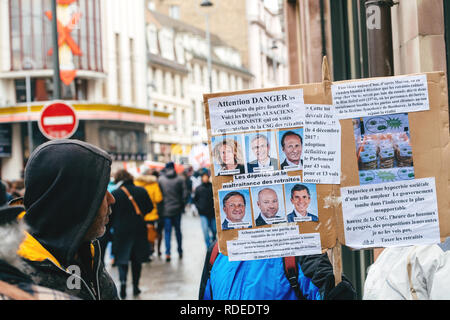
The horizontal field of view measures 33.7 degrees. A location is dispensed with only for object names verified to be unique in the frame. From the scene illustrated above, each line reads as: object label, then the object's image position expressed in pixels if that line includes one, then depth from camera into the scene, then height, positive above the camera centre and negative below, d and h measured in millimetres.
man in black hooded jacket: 2496 -26
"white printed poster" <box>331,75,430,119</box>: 2967 +326
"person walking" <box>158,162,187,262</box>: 15195 -256
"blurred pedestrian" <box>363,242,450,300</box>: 2545 -352
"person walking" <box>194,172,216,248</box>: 14898 -390
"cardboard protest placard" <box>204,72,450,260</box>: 2973 +65
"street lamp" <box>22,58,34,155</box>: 46312 +7981
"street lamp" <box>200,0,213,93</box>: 35969 +8956
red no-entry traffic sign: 12586 +1223
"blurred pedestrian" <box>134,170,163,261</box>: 14273 -58
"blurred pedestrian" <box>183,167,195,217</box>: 33031 +56
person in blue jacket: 3137 -413
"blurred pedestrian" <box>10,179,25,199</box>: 12739 +112
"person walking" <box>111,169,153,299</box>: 10914 -544
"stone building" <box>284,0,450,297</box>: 5016 +1338
